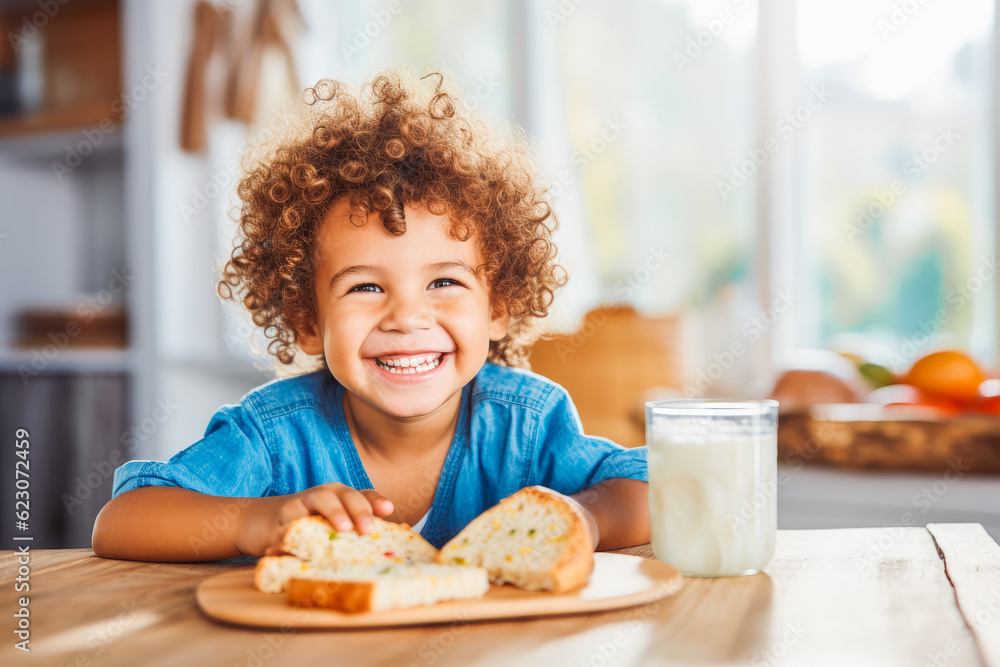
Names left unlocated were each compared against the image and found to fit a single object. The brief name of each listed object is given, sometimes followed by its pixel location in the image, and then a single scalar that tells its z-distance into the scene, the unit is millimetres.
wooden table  551
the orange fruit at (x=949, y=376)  1825
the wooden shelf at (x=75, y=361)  3051
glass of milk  750
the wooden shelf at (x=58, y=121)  2982
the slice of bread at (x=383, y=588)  628
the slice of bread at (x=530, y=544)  687
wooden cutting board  613
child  962
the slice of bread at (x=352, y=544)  771
